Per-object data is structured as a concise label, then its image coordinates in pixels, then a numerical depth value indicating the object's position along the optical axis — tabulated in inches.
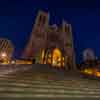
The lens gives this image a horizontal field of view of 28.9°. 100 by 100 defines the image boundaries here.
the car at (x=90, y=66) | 1512.3
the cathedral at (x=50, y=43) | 1189.7
